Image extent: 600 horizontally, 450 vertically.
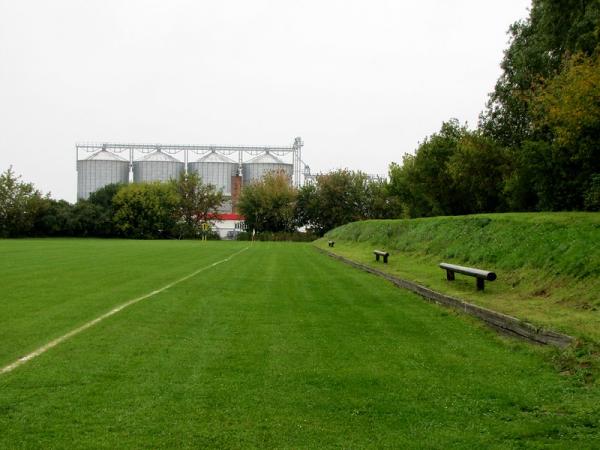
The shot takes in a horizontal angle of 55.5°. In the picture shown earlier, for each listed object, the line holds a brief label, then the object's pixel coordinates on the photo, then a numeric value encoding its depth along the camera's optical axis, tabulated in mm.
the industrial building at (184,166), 100875
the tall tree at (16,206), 77188
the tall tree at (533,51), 24375
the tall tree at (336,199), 84625
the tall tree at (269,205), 86688
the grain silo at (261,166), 104269
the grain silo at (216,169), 104188
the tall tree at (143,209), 83938
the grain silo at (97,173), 100625
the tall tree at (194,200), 90062
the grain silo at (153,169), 102750
